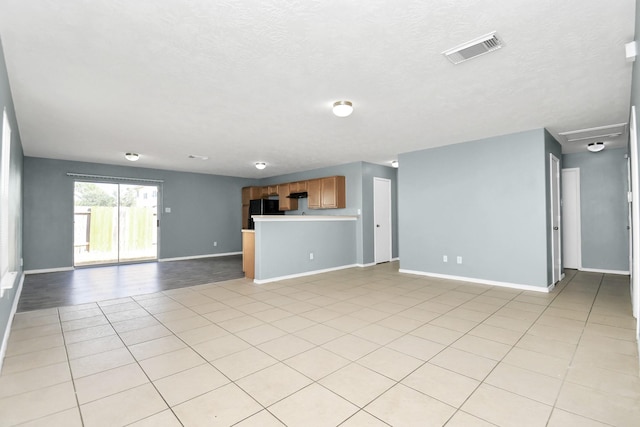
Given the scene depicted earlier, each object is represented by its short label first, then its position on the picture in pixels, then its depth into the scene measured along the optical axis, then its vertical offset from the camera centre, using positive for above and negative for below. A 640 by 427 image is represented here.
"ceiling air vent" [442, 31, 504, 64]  2.27 +1.31
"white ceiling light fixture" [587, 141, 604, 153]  5.43 +1.24
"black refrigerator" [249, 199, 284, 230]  8.85 +0.34
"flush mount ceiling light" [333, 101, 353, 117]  3.46 +1.24
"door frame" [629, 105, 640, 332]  2.49 -0.13
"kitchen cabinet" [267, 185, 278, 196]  9.10 +0.85
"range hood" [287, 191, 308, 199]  8.34 +0.64
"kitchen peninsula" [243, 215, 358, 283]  5.38 -0.53
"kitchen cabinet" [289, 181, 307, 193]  8.24 +0.87
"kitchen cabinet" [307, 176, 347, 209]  7.36 +0.62
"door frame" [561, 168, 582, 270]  6.21 -0.08
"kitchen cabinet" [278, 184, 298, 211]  8.72 +0.52
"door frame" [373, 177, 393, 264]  7.42 -0.06
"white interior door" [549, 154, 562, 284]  4.86 -0.04
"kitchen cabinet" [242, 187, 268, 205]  9.55 +0.80
